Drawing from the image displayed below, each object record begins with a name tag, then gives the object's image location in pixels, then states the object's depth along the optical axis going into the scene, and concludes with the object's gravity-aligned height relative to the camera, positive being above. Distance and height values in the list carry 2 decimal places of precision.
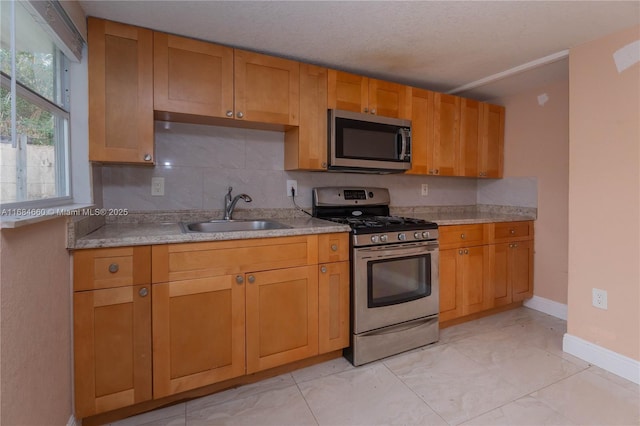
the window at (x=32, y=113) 1.06 +0.40
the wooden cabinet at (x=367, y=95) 2.23 +0.87
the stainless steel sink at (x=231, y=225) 2.05 -0.11
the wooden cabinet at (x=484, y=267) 2.43 -0.49
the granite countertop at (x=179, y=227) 1.42 -0.10
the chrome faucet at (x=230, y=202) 2.15 +0.05
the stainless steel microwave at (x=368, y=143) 2.21 +0.50
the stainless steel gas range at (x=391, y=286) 1.97 -0.52
